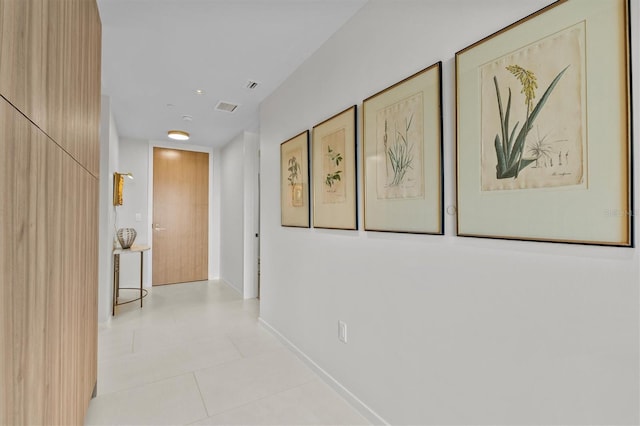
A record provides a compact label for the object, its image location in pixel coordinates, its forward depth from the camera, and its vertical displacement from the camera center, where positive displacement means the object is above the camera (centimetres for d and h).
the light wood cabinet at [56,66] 77 +48
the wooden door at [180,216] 508 -2
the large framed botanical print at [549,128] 90 +29
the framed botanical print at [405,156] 143 +30
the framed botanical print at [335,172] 196 +29
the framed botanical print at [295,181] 248 +28
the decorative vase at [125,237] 400 -29
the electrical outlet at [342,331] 202 -76
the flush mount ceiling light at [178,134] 441 +114
